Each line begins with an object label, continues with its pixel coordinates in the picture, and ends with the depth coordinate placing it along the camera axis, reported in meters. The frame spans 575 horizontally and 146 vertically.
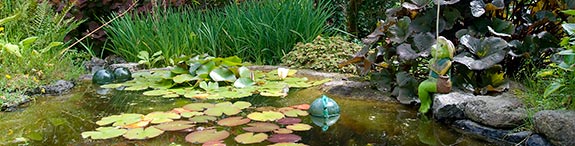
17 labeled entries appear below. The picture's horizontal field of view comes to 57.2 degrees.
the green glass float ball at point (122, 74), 3.88
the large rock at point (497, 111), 2.32
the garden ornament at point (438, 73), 2.70
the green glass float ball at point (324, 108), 2.67
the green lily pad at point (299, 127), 2.43
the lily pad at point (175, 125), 2.45
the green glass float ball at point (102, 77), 3.80
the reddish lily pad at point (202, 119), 2.59
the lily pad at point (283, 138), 2.21
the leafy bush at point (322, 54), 4.27
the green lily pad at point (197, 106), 2.86
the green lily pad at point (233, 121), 2.51
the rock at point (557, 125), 1.98
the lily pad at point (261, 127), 2.39
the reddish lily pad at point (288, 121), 2.54
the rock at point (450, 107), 2.55
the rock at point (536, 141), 2.12
